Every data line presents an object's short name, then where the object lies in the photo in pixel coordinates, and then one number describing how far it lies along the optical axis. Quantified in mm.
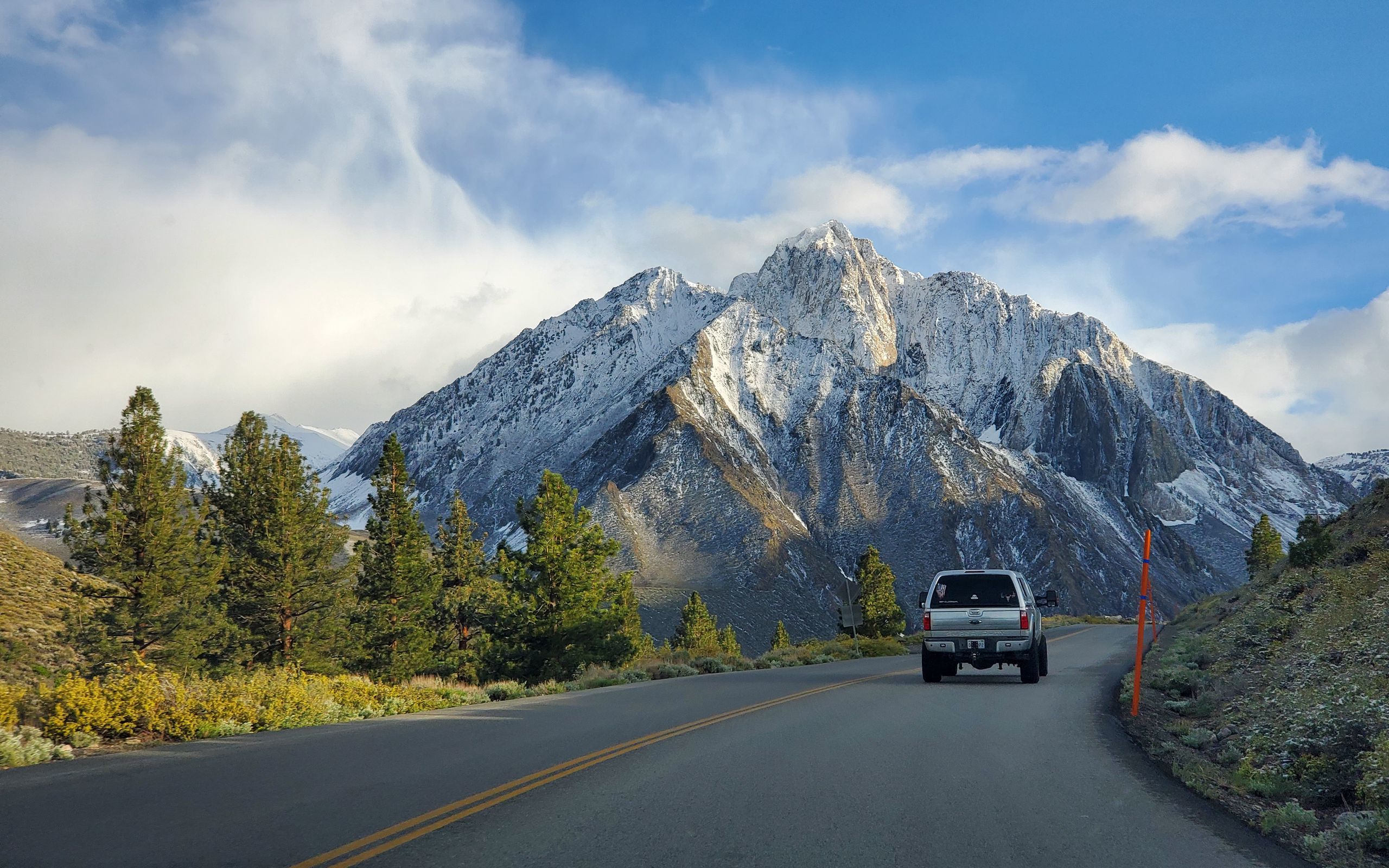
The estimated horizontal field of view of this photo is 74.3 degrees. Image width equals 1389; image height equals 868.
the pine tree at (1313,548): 31578
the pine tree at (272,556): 35688
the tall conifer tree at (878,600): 67188
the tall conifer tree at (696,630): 78125
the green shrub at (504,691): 17656
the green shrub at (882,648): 36969
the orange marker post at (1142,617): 13578
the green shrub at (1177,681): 17478
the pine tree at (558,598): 37969
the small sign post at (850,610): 35781
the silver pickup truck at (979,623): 19031
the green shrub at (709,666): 26188
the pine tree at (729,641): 79125
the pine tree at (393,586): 40188
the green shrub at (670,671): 23875
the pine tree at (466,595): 42356
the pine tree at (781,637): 83625
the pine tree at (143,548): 28516
